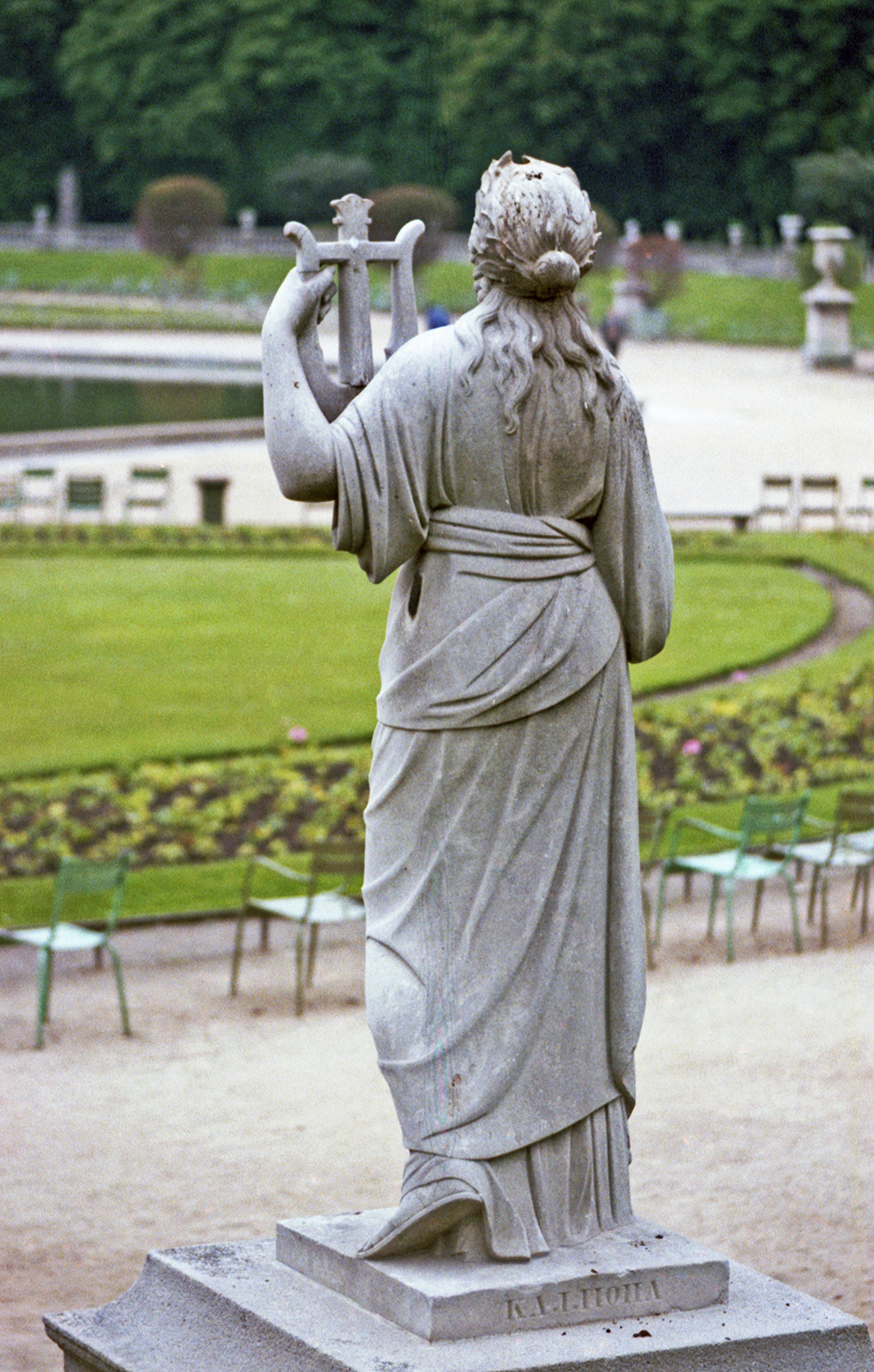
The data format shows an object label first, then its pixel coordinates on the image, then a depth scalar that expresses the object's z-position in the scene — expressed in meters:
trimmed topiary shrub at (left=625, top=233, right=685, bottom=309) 52.62
